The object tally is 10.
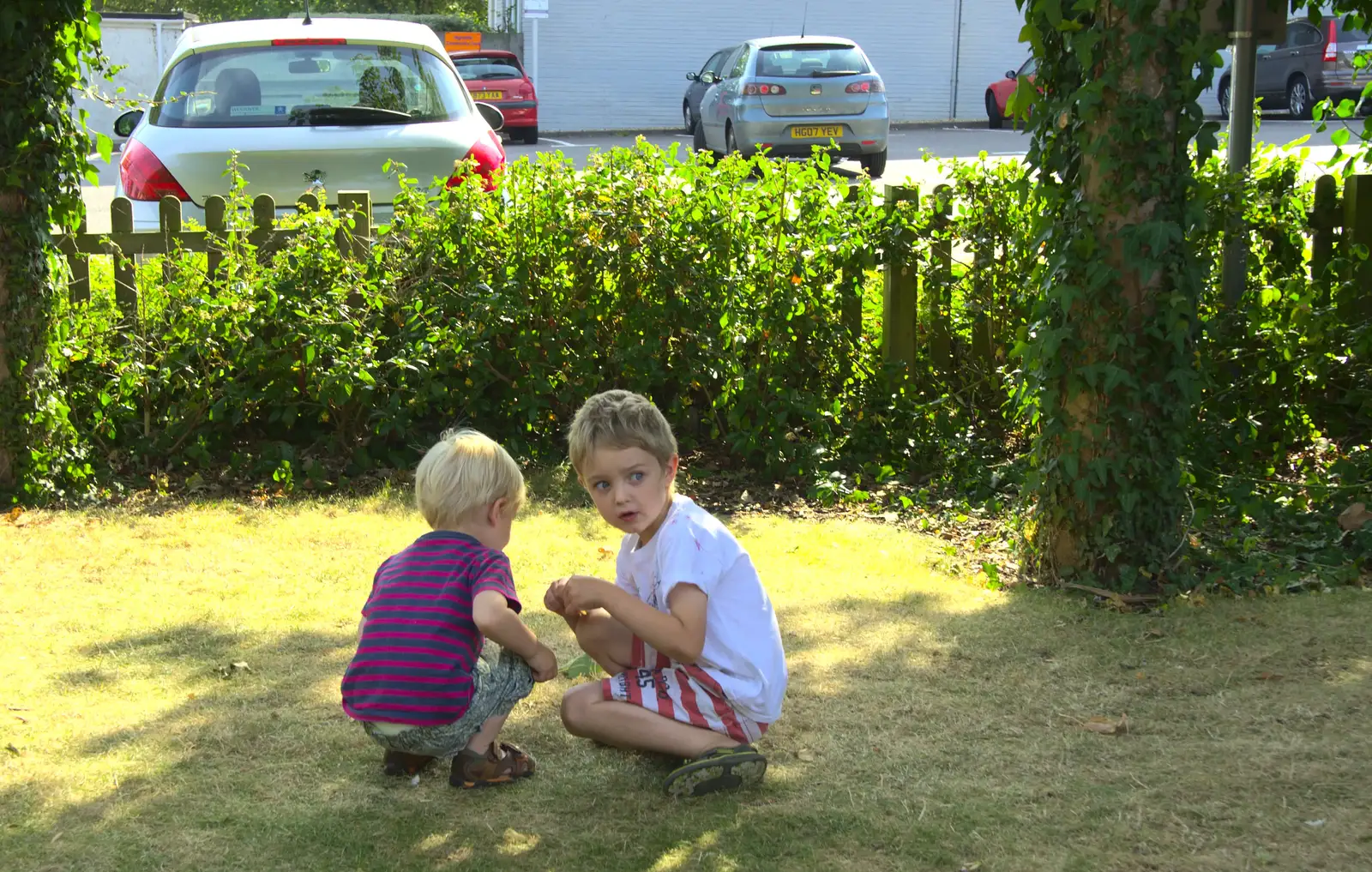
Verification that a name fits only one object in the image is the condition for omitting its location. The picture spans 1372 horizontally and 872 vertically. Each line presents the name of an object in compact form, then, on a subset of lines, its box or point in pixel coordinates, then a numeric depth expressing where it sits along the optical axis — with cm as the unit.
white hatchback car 689
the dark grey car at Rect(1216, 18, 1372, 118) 2361
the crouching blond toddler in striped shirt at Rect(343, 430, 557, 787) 317
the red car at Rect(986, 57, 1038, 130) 2831
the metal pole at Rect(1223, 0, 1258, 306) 594
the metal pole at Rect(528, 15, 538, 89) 3114
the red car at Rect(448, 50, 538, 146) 2589
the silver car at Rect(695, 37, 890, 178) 1731
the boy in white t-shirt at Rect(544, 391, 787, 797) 317
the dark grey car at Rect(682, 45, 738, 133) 2020
